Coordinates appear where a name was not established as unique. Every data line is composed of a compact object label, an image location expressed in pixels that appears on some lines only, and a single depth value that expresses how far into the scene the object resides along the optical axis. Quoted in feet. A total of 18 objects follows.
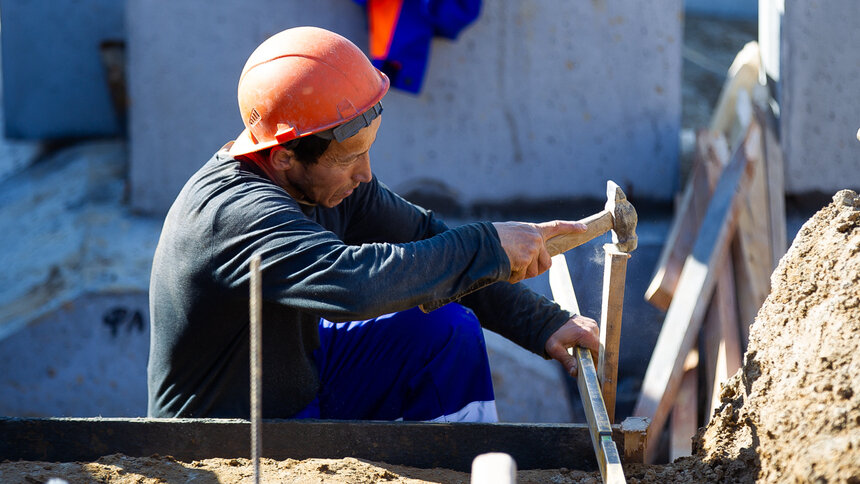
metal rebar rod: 9.95
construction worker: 13.66
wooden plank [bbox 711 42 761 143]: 33.81
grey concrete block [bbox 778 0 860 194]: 32.12
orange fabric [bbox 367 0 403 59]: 30.73
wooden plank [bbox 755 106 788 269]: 30.83
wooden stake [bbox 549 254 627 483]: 12.17
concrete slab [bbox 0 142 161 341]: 31.09
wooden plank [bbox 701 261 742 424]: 26.66
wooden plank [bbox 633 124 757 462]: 26.22
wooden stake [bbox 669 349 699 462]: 26.13
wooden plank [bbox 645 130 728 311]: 29.53
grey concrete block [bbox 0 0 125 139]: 41.83
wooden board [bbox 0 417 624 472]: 15.21
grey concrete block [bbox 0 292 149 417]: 30.19
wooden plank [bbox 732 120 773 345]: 28.40
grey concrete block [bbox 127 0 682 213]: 33.12
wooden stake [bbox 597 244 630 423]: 15.56
